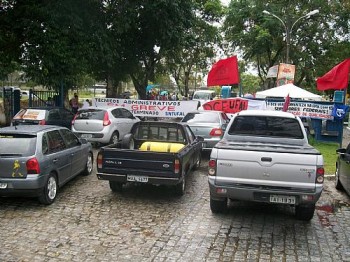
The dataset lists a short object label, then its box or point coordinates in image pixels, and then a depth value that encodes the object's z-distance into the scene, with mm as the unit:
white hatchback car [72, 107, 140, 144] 13586
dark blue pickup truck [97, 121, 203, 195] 7227
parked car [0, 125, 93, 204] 6785
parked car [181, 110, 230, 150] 11891
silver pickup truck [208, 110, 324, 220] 5832
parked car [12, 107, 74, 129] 13445
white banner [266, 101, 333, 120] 16156
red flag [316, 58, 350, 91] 14045
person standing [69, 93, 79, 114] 21006
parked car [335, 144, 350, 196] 7855
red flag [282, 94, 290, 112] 15664
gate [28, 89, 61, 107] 19391
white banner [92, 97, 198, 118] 17500
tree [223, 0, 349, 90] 28172
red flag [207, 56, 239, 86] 14744
